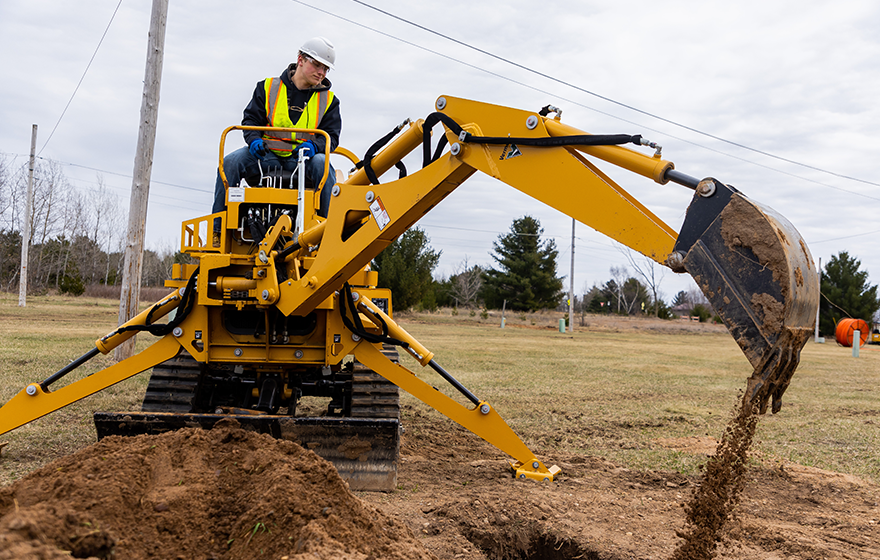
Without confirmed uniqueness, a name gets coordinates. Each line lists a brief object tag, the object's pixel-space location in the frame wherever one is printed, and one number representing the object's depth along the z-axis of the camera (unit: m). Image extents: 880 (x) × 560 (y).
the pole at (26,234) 29.14
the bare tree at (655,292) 58.64
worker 5.87
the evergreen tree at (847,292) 45.94
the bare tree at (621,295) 71.75
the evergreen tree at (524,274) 52.78
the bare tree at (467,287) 58.59
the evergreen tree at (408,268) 41.00
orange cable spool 32.91
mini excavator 2.99
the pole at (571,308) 39.41
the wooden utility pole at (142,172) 11.91
